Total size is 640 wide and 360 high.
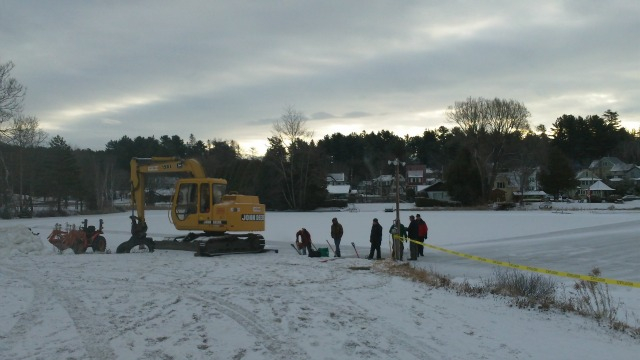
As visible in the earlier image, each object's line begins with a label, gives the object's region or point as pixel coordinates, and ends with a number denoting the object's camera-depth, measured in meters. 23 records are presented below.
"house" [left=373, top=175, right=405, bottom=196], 128.12
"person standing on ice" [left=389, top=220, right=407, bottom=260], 20.02
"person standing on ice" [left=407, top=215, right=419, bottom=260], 20.69
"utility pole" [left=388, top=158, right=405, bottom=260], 19.77
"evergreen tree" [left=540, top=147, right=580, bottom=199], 85.69
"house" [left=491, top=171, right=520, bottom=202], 91.12
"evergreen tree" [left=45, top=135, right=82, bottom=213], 74.69
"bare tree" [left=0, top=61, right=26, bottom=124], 37.81
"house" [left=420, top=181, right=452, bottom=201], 95.12
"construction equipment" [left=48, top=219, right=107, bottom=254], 21.25
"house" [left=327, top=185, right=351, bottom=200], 111.41
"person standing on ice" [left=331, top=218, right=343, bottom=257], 21.81
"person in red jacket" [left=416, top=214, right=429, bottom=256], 21.13
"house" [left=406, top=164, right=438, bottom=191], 140.88
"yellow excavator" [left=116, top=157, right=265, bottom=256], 19.31
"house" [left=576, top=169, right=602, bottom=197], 111.44
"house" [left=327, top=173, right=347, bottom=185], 136.94
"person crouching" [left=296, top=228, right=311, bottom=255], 21.55
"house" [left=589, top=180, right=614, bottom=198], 87.50
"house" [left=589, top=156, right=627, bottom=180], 116.88
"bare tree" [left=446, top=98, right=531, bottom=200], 79.62
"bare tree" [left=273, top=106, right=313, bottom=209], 76.25
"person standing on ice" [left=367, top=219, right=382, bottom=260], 20.41
